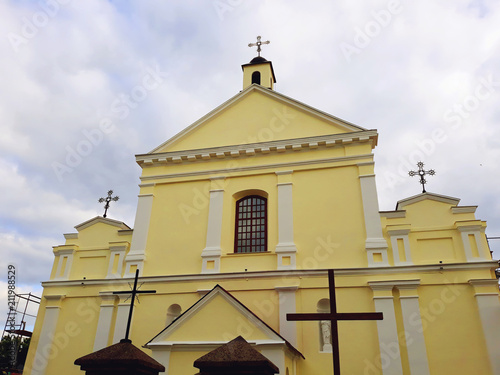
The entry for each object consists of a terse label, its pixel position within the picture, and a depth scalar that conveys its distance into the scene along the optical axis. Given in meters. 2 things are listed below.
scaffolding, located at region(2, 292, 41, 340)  18.47
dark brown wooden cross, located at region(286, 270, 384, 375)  9.21
